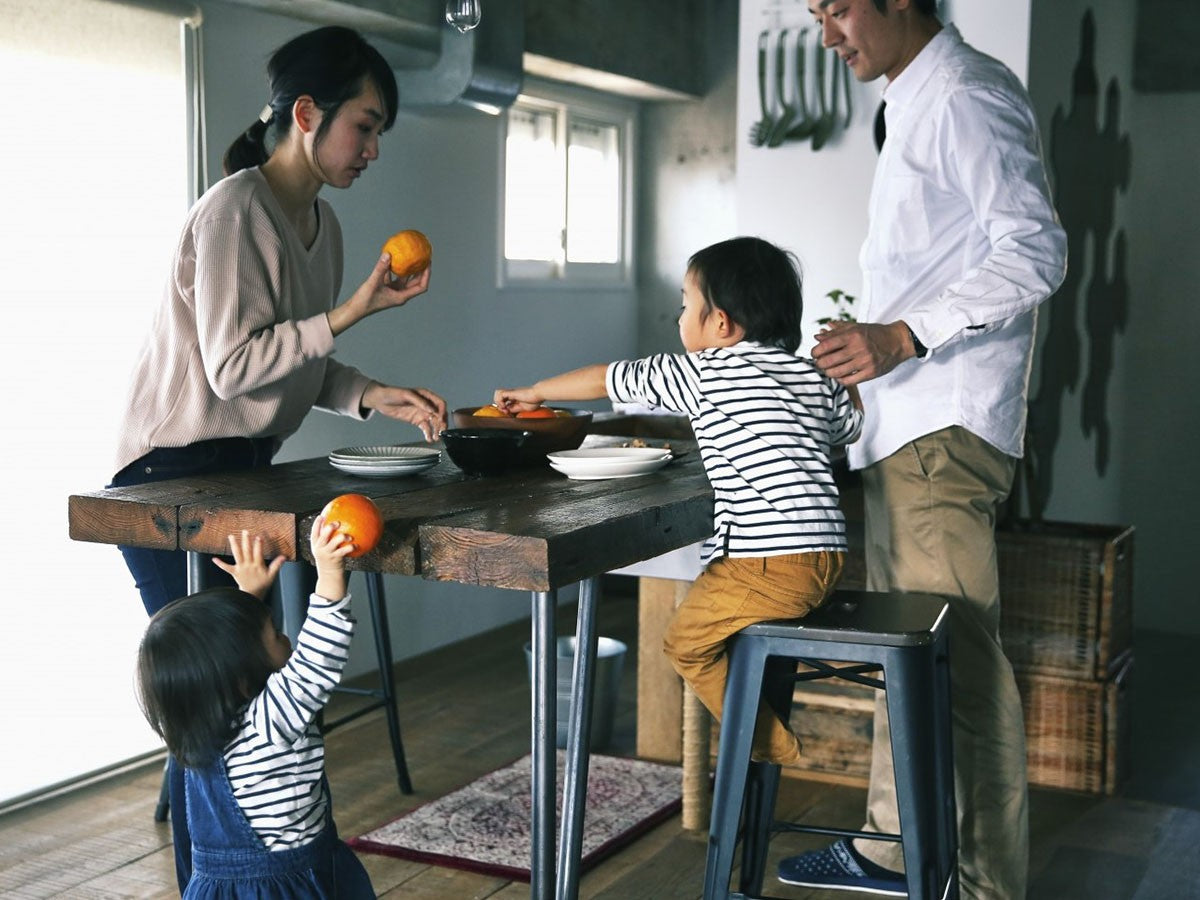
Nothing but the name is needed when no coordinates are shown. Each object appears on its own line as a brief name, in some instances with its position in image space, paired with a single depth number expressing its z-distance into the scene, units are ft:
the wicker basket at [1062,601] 11.37
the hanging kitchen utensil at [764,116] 15.03
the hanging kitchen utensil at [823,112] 14.71
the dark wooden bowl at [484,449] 7.79
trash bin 12.01
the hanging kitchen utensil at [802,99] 14.88
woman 7.70
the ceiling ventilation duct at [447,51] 13.75
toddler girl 5.87
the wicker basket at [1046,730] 11.37
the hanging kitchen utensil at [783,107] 14.95
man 8.02
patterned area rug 9.85
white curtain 10.84
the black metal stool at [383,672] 10.87
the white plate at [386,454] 7.98
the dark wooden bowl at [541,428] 8.05
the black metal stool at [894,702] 6.91
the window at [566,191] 18.25
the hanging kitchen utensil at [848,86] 14.69
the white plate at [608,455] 7.61
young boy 7.19
